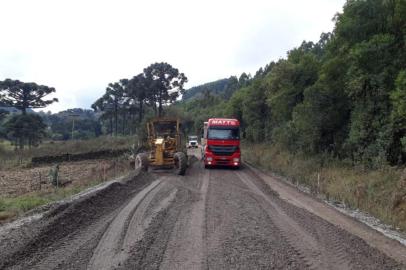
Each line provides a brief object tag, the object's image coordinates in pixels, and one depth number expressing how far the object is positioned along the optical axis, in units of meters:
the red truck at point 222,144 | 29.17
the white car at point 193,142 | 66.82
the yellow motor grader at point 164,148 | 26.73
